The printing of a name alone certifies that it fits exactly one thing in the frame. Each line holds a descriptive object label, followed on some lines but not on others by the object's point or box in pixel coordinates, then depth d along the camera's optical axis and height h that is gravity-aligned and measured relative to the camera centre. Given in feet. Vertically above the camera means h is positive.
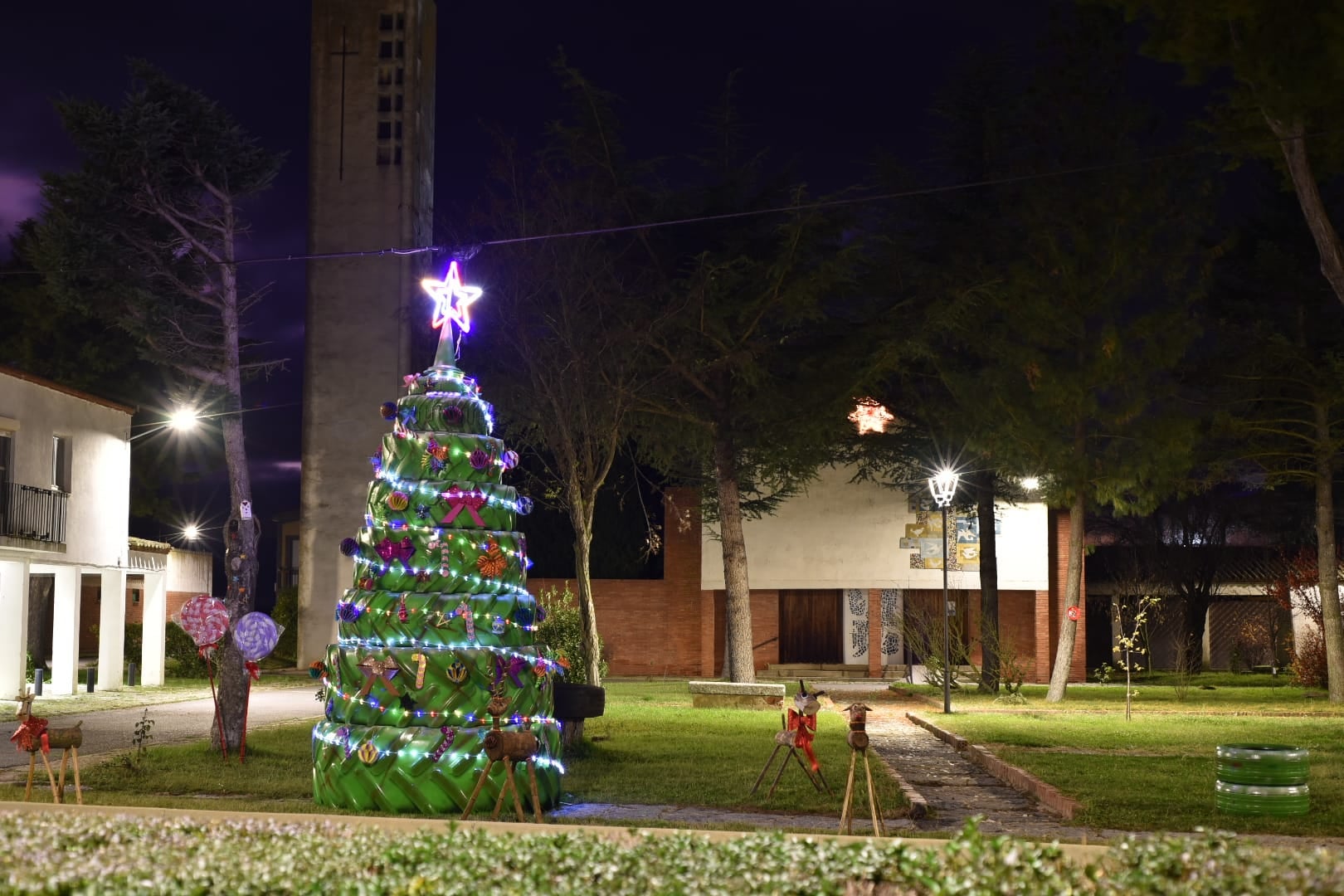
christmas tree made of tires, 36.58 -1.40
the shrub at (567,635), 73.15 -3.22
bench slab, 85.92 -7.33
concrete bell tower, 125.39 +29.80
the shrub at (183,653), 121.39 -6.70
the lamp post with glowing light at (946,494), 80.48 +4.73
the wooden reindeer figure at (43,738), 33.06 -3.84
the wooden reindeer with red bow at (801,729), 40.75 -4.54
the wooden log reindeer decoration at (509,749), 31.89 -3.91
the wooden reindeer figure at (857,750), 30.35 -4.00
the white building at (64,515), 88.43 +4.28
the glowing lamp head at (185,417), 85.71 +9.82
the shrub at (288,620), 133.18 -4.00
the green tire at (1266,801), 37.73 -6.08
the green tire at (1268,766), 37.76 -5.14
